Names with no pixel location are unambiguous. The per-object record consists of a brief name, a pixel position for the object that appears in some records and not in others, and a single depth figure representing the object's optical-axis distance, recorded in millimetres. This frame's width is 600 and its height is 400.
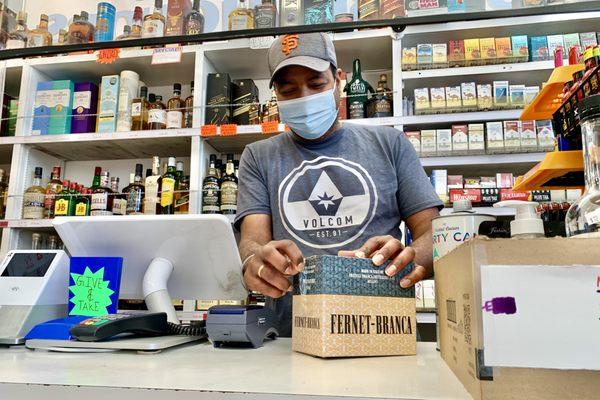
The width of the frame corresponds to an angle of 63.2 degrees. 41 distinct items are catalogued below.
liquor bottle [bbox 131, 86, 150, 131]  2721
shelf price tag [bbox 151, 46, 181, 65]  2168
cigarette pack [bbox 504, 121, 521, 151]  2252
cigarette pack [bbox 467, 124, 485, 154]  2305
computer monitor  983
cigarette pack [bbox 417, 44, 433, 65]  2408
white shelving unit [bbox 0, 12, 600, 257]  2332
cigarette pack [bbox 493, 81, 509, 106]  2324
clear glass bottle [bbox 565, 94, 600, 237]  566
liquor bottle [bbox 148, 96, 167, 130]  2635
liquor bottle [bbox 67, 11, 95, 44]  2412
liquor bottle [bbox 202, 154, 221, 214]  2471
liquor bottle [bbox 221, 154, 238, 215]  2461
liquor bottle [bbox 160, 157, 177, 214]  2539
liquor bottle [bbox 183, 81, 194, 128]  2672
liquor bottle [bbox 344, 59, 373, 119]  2461
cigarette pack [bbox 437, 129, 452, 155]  2336
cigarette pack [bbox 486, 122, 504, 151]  2271
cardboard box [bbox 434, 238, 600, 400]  419
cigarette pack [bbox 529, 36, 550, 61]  2324
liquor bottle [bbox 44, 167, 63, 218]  2682
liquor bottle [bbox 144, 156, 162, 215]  2566
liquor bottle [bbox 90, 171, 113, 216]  2588
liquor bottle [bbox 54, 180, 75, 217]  2633
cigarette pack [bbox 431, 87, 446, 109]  2361
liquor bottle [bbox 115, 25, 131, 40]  2646
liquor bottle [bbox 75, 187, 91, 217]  2637
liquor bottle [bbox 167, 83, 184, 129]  2617
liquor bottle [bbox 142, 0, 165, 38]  2367
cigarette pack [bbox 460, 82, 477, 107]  2344
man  1347
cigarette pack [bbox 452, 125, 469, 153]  2324
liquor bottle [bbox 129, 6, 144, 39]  2544
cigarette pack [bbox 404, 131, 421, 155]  2350
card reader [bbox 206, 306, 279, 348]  835
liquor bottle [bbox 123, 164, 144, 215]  2609
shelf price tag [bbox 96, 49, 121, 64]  1399
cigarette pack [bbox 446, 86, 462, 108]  2355
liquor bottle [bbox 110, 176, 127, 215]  2617
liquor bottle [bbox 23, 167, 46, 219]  2633
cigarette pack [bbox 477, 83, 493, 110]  2330
